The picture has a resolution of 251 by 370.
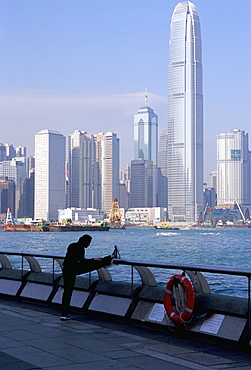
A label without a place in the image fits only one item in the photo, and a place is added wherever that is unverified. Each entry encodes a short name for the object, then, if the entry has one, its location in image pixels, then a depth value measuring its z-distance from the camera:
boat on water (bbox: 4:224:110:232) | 192.35
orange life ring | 9.65
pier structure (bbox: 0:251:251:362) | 9.38
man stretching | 11.35
